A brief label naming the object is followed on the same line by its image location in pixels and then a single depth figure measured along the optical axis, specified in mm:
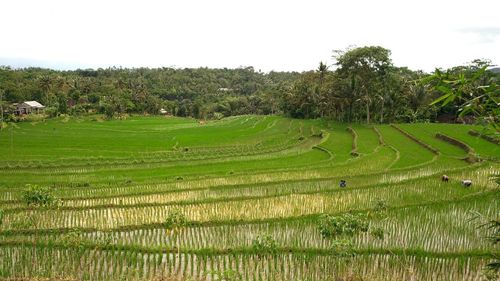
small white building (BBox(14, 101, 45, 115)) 66500
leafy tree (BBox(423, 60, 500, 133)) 2834
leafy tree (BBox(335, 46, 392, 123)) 40281
